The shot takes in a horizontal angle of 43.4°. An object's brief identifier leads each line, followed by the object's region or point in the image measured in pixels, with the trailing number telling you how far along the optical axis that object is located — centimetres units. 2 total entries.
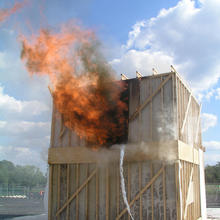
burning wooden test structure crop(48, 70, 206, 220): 1320
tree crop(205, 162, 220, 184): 6166
